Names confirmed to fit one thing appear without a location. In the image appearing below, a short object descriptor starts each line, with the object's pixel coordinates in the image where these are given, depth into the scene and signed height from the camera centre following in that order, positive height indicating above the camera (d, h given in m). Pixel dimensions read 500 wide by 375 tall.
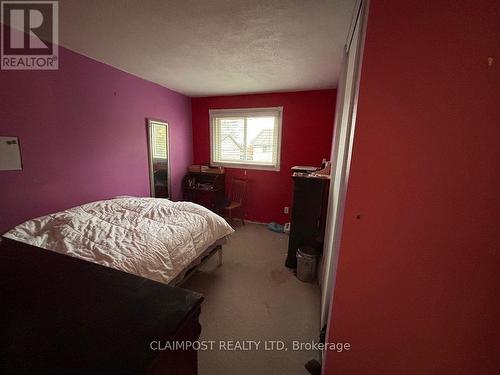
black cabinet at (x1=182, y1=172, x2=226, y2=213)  3.94 -0.66
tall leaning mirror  3.29 -0.09
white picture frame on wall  1.73 -0.07
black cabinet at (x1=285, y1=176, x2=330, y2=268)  2.30 -0.61
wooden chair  4.02 -0.79
